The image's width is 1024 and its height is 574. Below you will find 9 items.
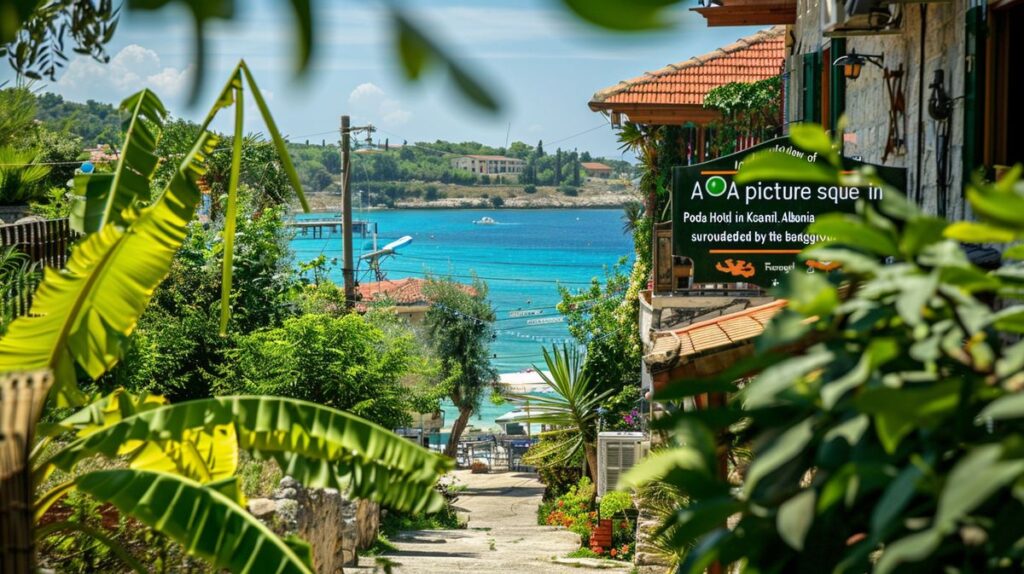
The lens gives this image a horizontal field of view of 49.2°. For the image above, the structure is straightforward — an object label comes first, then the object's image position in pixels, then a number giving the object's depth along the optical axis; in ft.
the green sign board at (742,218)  27.94
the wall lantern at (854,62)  30.91
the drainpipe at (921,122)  26.73
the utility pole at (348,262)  84.79
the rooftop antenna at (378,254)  141.26
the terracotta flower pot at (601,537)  61.87
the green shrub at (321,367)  53.31
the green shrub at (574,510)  70.96
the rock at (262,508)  27.35
